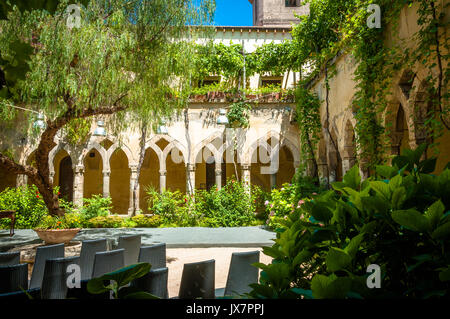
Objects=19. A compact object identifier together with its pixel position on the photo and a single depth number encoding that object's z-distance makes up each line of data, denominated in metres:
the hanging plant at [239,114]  10.95
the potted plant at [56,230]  6.25
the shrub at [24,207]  9.80
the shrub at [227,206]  9.75
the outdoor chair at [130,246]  4.05
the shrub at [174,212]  9.93
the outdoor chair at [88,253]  3.76
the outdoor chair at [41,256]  3.39
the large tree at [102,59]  5.27
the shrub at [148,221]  9.89
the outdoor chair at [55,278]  2.66
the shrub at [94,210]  10.30
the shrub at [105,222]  9.75
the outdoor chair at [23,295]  1.51
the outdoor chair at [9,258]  3.08
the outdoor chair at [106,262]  2.91
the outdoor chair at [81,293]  1.48
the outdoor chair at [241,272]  2.62
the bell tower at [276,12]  17.14
